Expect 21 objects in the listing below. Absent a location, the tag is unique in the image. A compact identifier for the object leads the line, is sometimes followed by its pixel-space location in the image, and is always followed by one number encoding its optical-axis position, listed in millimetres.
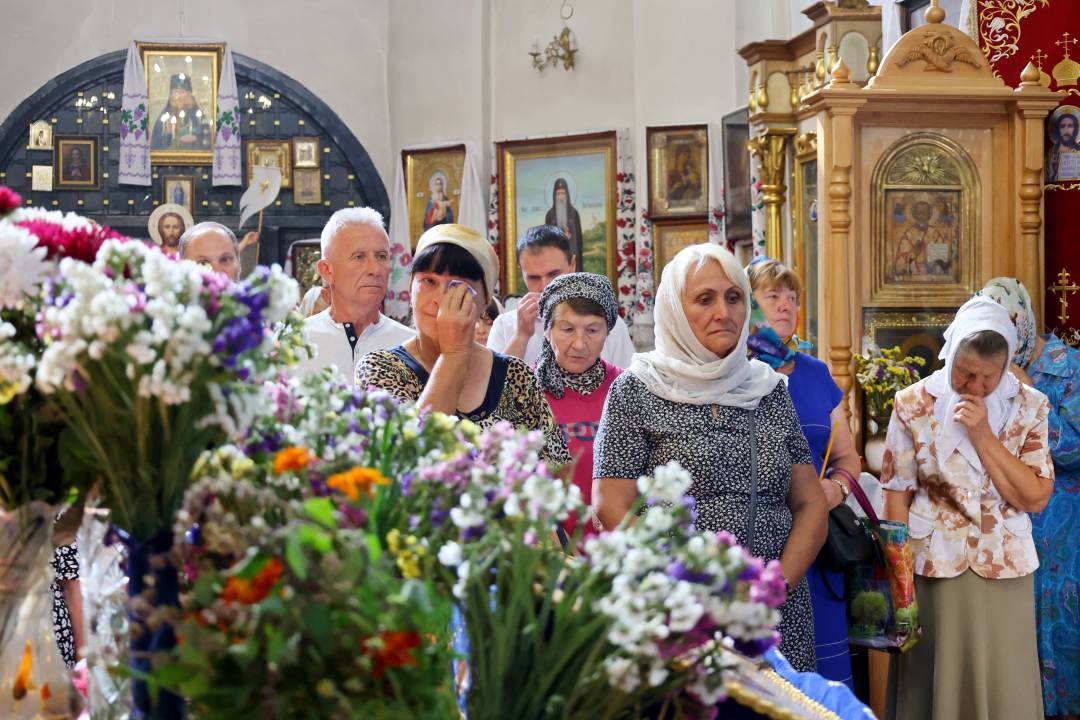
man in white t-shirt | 5168
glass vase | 1603
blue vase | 1484
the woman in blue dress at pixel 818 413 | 4066
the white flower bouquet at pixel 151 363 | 1351
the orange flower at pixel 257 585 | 1250
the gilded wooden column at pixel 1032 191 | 6078
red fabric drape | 6203
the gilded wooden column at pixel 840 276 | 6105
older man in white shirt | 4141
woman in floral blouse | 4555
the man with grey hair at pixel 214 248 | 4918
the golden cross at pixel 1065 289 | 6168
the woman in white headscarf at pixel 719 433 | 3338
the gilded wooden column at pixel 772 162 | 9141
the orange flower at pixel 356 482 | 1371
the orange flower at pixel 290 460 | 1414
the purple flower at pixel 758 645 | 1402
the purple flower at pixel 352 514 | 1371
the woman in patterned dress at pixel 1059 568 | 5367
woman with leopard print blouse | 3041
